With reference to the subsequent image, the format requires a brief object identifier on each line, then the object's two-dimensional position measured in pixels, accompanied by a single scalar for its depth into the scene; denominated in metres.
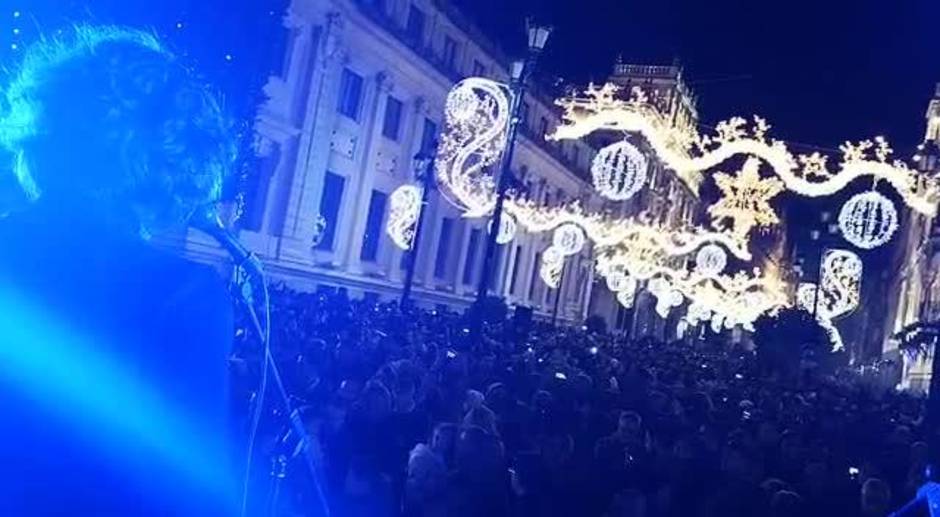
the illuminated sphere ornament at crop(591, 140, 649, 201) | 25.09
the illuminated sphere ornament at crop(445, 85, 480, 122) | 21.52
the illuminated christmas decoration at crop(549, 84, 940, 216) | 22.27
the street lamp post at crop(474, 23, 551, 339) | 18.58
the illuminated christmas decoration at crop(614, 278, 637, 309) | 56.62
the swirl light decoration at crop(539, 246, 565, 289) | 50.35
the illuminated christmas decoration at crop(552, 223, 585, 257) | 38.44
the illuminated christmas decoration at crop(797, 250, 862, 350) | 42.53
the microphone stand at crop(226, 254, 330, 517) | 2.51
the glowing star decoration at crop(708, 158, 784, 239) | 28.81
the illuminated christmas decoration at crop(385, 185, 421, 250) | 31.14
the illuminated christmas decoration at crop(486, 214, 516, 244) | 37.59
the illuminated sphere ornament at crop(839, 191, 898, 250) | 23.31
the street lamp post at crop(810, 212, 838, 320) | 31.68
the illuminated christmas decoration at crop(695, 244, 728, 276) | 45.78
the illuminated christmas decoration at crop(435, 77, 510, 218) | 21.03
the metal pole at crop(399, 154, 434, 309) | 23.23
